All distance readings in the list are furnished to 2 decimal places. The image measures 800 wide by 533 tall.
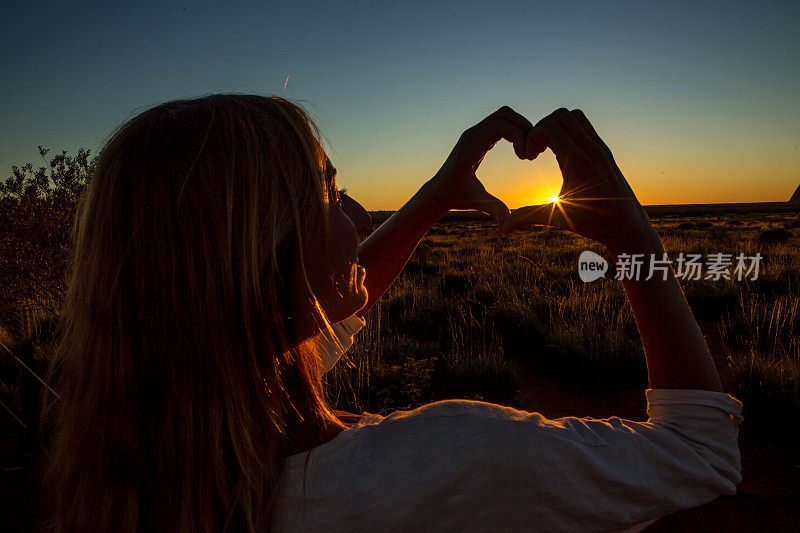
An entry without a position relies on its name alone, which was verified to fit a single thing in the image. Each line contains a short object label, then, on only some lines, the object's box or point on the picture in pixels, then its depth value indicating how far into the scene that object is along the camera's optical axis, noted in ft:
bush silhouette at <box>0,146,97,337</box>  13.92
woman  2.22
